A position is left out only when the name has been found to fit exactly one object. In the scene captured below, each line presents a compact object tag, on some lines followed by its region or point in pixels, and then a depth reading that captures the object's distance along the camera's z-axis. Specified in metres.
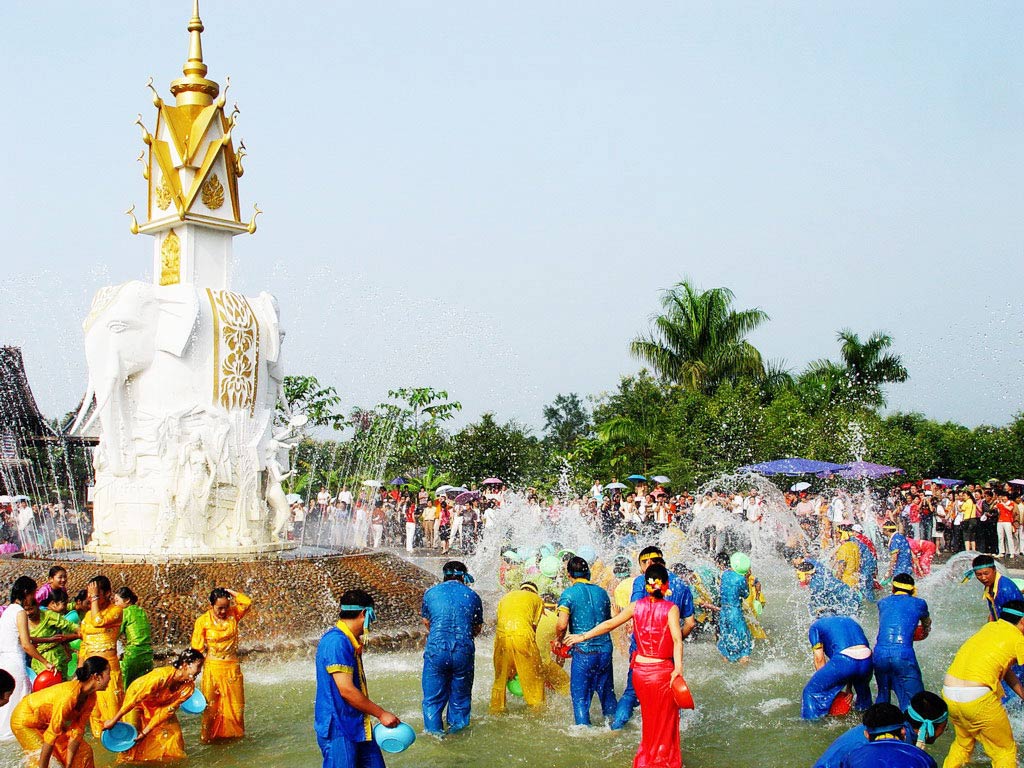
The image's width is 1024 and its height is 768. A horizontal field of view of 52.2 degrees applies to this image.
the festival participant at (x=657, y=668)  6.91
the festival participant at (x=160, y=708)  7.16
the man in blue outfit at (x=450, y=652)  8.20
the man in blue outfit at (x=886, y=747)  4.56
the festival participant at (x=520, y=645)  8.70
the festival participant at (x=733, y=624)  11.25
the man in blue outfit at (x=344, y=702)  5.74
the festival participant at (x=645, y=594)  7.48
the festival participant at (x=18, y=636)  7.65
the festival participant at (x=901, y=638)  7.73
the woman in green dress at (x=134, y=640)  8.04
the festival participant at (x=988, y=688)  6.22
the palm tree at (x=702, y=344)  35.75
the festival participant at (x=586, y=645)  8.28
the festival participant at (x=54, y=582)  8.62
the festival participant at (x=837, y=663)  8.24
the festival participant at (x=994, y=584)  7.79
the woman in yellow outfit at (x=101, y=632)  7.77
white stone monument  12.62
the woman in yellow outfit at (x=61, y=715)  6.20
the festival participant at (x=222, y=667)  7.80
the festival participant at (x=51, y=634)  8.05
